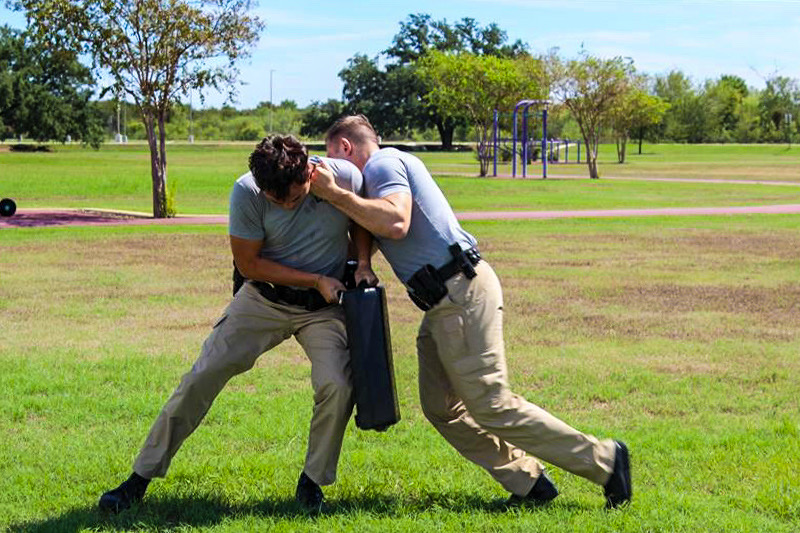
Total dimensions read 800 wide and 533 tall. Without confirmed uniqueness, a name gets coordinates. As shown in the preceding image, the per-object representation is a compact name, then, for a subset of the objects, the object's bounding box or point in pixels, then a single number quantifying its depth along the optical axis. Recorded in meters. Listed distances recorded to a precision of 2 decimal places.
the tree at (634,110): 53.41
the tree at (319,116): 107.12
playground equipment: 49.34
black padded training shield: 5.12
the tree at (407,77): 105.25
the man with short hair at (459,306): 5.04
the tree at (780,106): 96.00
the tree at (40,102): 74.12
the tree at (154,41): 25.48
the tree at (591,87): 50.72
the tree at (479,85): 54.69
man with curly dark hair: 5.13
